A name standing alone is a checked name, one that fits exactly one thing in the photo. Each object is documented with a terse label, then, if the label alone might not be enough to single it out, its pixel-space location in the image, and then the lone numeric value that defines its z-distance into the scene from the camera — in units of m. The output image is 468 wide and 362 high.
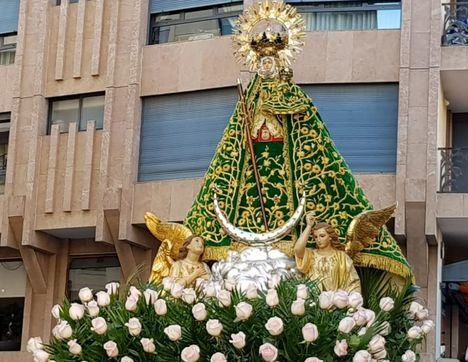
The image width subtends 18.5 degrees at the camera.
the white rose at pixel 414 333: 10.59
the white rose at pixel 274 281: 10.23
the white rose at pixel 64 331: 10.59
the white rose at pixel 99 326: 10.36
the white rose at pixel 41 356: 10.66
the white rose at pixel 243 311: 9.74
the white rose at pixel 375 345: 9.75
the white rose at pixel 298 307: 9.71
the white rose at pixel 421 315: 11.00
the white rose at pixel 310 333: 9.54
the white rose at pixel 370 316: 9.88
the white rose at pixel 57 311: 10.91
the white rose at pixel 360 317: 9.76
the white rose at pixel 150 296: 10.48
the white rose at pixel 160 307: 10.27
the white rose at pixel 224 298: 9.95
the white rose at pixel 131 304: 10.41
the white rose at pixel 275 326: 9.62
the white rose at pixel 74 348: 10.45
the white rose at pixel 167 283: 10.63
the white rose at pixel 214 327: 9.77
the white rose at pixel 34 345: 10.82
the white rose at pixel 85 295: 10.84
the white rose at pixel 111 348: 10.21
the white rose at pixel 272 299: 9.85
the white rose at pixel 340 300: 9.90
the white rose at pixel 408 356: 10.56
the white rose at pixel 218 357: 9.73
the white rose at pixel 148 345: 10.12
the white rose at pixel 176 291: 10.44
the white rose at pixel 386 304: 10.41
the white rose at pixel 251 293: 10.01
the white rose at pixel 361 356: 9.48
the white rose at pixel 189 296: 10.31
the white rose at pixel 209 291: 10.28
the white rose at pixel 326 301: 9.85
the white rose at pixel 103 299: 10.70
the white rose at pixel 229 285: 10.16
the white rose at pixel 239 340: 9.64
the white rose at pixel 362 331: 9.79
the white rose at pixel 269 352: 9.48
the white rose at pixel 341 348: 9.55
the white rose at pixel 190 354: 9.79
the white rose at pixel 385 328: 10.13
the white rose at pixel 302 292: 9.88
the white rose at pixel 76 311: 10.65
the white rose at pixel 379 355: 9.82
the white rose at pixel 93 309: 10.56
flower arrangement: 9.72
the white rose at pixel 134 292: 10.55
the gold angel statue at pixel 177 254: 11.56
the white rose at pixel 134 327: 10.20
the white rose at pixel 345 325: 9.62
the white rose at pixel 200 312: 9.99
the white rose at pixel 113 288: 11.00
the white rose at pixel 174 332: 10.00
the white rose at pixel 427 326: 10.80
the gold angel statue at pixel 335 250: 11.02
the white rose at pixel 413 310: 11.00
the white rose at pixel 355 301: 9.95
